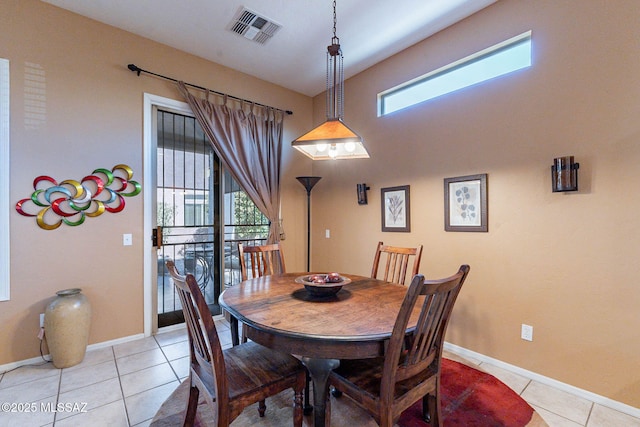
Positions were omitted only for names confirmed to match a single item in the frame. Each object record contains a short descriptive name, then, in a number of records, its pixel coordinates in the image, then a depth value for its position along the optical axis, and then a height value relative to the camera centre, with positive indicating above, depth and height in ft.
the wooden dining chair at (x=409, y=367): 3.97 -2.49
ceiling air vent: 8.88 +6.19
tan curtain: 11.16 +2.98
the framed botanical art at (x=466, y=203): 8.45 +0.32
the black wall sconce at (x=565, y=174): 6.78 +0.96
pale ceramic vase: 7.75 -3.12
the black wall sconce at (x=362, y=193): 11.82 +0.87
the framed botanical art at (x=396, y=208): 10.40 +0.21
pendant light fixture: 6.35 +1.69
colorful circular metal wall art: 8.18 +0.55
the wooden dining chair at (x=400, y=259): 7.79 -1.30
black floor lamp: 12.98 +1.26
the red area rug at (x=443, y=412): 5.87 -4.30
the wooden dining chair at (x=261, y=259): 8.60 -1.41
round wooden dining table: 4.10 -1.73
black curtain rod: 9.57 +4.93
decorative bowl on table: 5.69 -1.42
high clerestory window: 7.95 +4.51
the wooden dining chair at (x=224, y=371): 4.10 -2.65
